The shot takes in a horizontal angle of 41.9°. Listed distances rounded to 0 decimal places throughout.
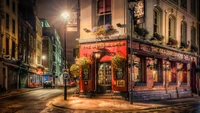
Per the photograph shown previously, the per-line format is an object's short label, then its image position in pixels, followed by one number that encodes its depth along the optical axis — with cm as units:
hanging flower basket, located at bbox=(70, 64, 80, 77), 2188
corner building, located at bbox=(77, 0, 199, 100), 2003
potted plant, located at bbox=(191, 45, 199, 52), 3097
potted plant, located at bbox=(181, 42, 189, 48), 2837
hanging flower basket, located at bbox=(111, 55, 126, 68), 1948
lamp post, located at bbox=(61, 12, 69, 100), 1941
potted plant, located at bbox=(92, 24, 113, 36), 2056
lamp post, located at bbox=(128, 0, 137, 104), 1730
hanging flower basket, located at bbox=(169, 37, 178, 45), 2558
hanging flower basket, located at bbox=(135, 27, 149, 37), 2081
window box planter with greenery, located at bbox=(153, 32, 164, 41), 2314
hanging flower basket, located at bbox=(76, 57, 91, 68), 2108
